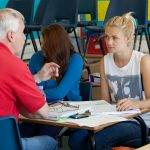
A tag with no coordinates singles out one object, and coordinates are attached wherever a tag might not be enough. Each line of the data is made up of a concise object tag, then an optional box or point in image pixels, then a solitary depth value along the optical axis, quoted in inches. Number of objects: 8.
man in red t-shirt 125.0
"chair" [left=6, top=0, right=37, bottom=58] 351.8
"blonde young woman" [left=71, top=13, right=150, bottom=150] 167.7
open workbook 141.6
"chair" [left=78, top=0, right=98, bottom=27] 380.3
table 127.2
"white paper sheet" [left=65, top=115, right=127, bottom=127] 129.0
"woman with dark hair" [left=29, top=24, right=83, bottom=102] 176.6
